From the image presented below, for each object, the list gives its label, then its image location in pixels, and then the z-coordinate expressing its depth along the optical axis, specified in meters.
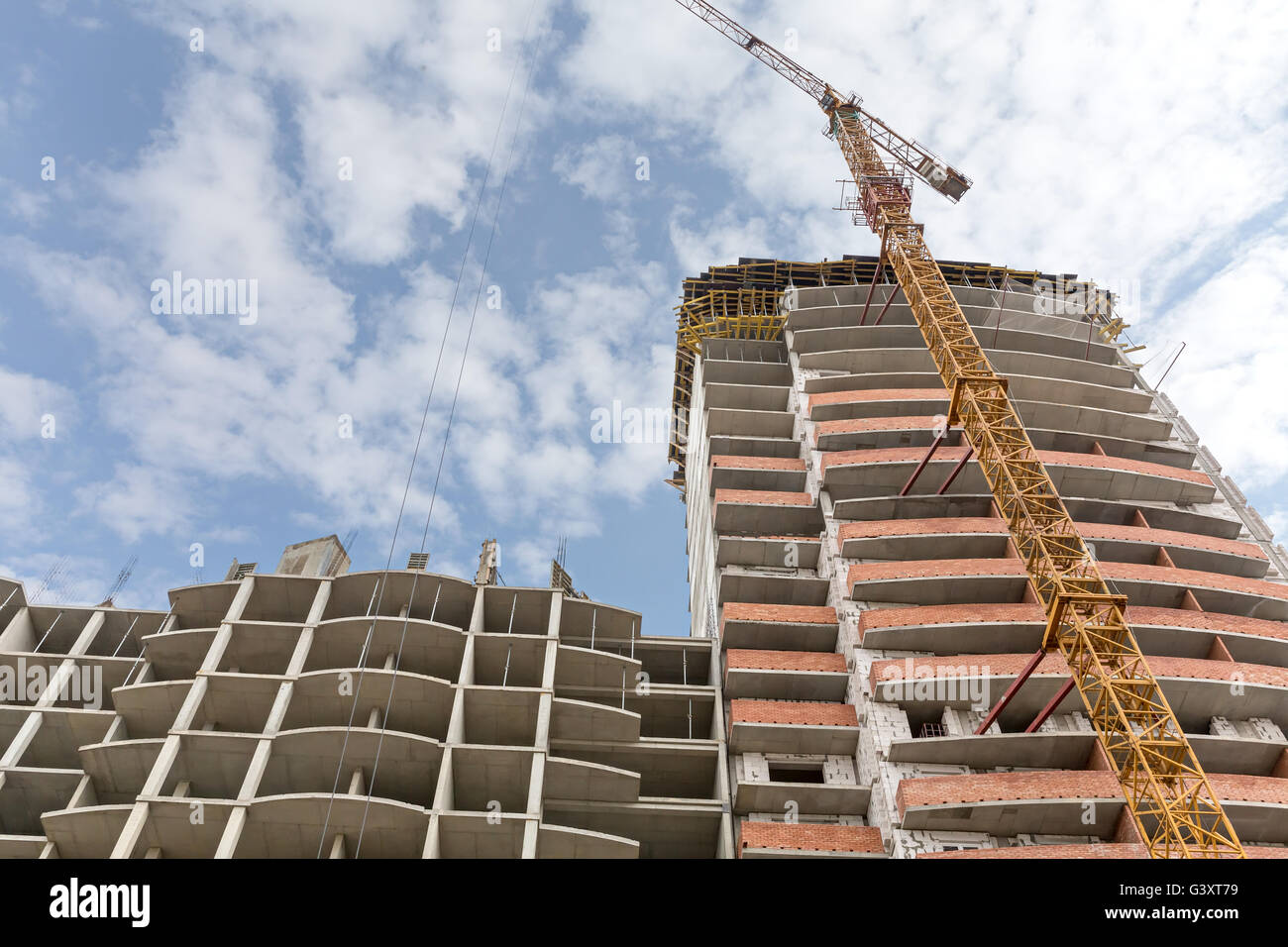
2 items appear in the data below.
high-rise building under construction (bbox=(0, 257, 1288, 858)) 28.75
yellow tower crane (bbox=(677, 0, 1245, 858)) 27.12
